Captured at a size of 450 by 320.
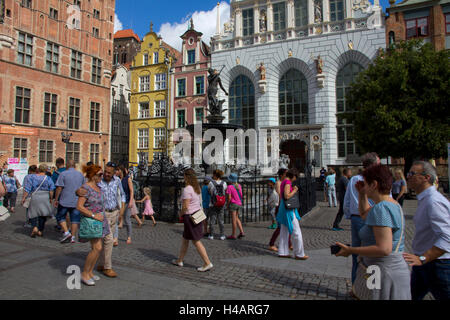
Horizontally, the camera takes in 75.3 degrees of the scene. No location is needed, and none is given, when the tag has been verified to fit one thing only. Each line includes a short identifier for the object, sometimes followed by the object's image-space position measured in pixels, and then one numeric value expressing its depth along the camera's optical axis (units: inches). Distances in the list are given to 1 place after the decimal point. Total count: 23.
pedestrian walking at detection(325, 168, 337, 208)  525.8
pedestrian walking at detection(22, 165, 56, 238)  277.7
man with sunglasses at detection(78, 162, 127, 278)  173.6
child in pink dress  358.0
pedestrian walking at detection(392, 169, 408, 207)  349.4
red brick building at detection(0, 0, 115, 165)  1020.5
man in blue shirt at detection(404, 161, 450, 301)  93.7
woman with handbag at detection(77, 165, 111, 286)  159.6
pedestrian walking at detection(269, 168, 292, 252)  234.1
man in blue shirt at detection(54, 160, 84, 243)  258.2
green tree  639.1
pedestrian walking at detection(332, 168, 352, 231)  320.8
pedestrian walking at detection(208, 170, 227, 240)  272.2
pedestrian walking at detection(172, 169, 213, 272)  182.2
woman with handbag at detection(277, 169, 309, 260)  207.9
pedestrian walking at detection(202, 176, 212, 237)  291.6
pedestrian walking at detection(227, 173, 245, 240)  280.1
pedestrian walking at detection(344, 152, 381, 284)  149.8
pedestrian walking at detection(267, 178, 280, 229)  328.3
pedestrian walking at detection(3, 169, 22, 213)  446.6
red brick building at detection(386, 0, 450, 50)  938.1
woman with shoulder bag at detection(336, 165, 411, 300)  88.1
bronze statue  478.0
